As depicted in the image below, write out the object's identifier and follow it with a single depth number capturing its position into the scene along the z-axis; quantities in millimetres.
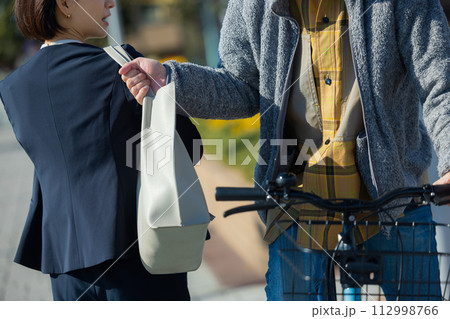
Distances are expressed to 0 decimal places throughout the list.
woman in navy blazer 4767
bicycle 4471
